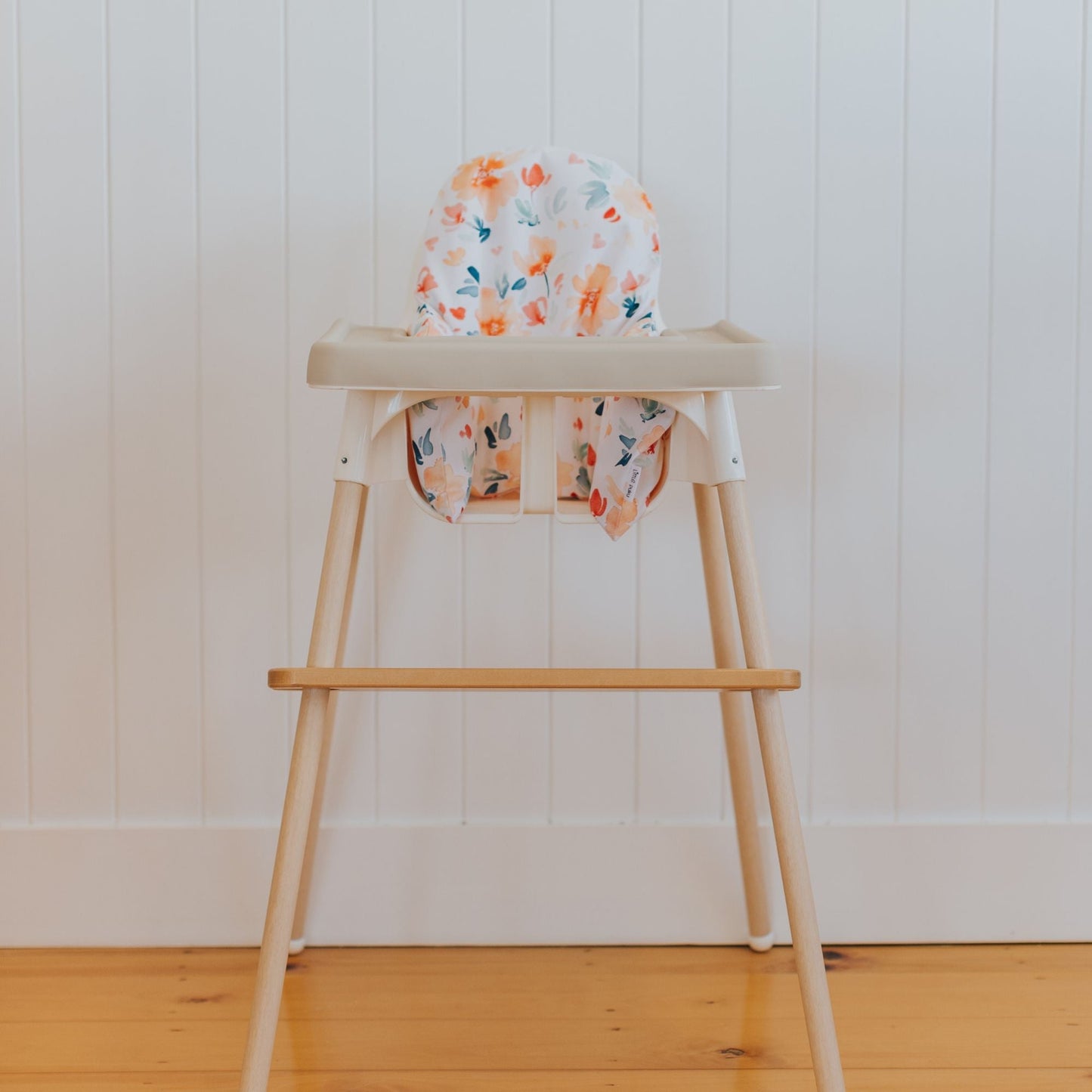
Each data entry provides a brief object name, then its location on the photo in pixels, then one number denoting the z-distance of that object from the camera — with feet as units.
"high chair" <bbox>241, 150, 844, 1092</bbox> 11.46
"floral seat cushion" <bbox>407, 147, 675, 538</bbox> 12.34
